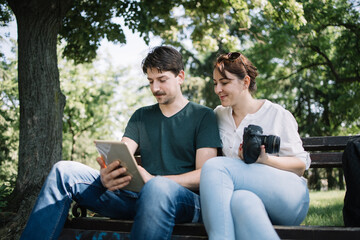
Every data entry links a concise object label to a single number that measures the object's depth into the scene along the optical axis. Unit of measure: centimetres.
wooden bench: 200
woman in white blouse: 196
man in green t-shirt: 210
